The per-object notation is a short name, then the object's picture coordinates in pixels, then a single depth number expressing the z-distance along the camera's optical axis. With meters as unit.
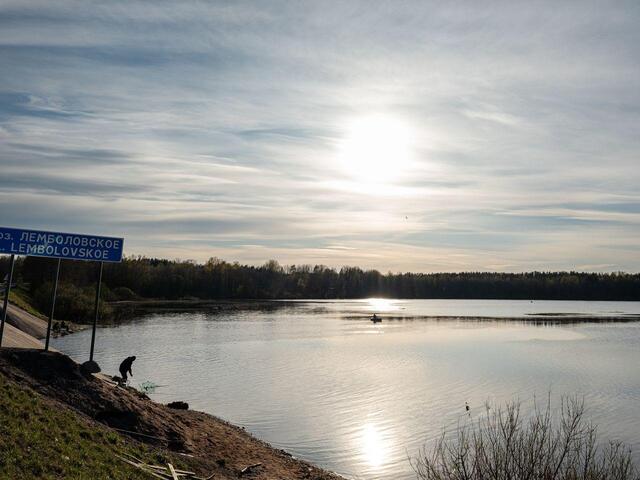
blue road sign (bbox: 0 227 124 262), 18.58
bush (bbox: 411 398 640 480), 12.49
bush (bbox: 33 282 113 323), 77.94
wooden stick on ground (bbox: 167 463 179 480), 13.95
